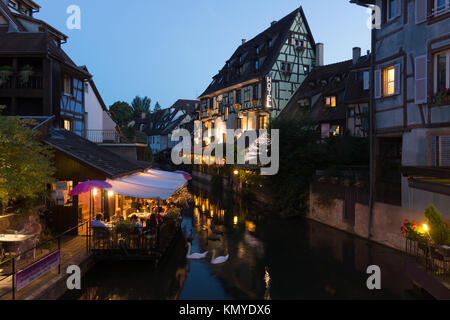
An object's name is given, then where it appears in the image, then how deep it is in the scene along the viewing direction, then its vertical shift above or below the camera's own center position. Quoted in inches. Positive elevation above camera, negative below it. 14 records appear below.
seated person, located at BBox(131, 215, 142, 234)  490.7 -98.6
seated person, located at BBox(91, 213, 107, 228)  486.0 -95.9
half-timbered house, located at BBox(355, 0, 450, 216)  502.6 +106.4
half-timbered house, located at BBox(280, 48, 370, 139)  933.8 +186.3
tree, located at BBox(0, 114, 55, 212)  424.8 -11.5
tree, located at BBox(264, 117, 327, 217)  846.5 -11.1
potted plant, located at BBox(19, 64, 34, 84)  751.7 +173.0
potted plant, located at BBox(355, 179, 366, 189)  668.7 -51.9
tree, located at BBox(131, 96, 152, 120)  3798.0 +573.0
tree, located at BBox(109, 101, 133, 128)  2819.9 +349.3
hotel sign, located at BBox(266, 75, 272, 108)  1353.3 +252.0
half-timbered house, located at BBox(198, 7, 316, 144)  1387.8 +344.0
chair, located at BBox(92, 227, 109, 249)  486.3 -112.5
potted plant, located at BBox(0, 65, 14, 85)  756.0 +174.3
